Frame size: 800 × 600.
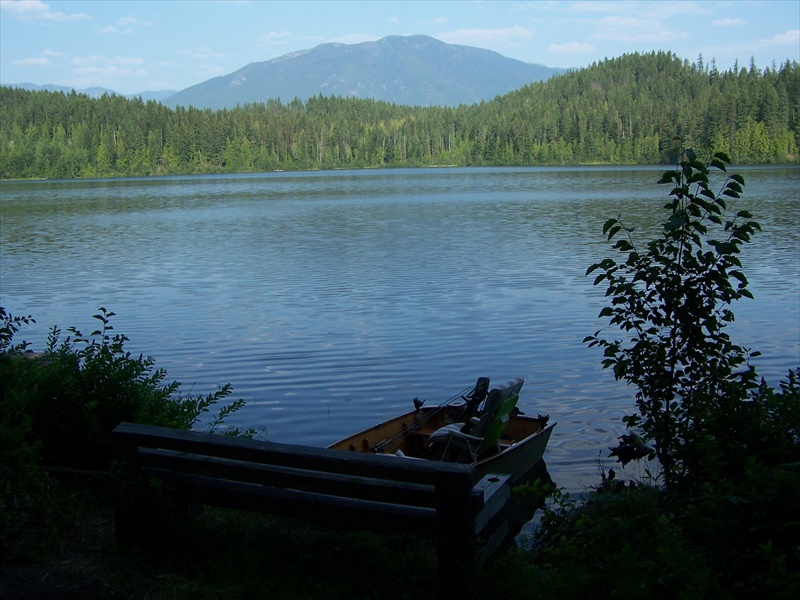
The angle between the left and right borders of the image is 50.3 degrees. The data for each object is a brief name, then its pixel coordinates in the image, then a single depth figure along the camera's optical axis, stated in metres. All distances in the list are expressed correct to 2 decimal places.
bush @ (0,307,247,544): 7.38
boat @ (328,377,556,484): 9.37
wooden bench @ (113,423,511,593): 5.02
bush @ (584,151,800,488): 7.11
